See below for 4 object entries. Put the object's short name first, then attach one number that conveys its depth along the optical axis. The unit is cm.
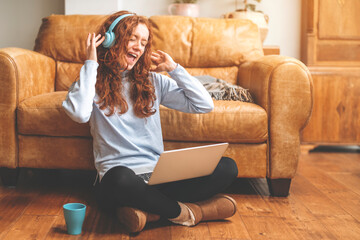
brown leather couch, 185
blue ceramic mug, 139
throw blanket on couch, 204
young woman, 147
